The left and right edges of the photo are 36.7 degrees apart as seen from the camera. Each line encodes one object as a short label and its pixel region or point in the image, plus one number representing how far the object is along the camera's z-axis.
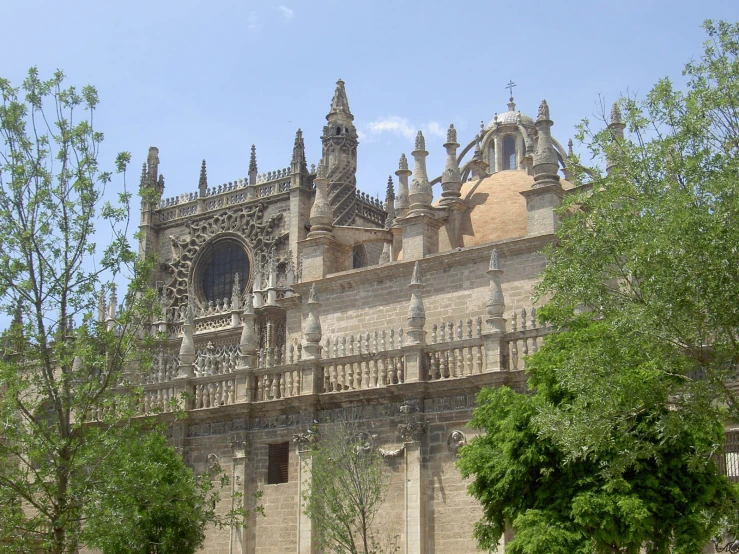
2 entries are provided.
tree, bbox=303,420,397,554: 21.02
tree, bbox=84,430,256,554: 17.11
